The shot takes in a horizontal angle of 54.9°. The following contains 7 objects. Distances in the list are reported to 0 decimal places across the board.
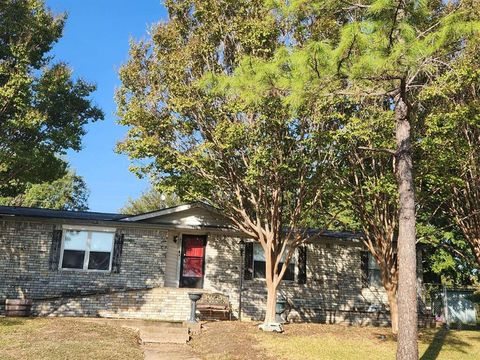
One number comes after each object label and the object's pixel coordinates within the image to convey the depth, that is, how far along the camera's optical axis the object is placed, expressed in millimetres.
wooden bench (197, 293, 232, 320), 15688
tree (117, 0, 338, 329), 12508
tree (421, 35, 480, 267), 10516
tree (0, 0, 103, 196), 13672
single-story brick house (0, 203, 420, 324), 15852
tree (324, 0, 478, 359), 6957
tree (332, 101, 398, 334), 12188
